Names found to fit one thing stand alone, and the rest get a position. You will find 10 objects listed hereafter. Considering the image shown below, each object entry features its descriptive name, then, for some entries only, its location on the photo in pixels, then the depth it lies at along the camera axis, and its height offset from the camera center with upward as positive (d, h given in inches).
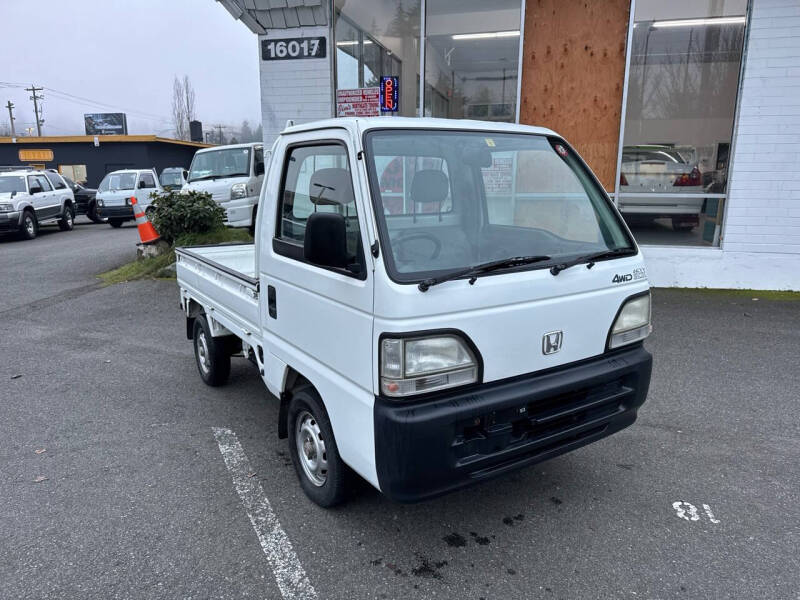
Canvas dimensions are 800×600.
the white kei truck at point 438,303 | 98.1 -24.6
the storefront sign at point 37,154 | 1371.8 +34.7
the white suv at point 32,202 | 634.8 -38.3
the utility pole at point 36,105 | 2343.4 +255.7
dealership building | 315.6 +49.8
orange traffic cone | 454.3 -46.4
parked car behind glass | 338.3 -3.9
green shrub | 398.6 -30.2
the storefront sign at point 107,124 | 1994.3 +155.1
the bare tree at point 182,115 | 2807.6 +266.7
